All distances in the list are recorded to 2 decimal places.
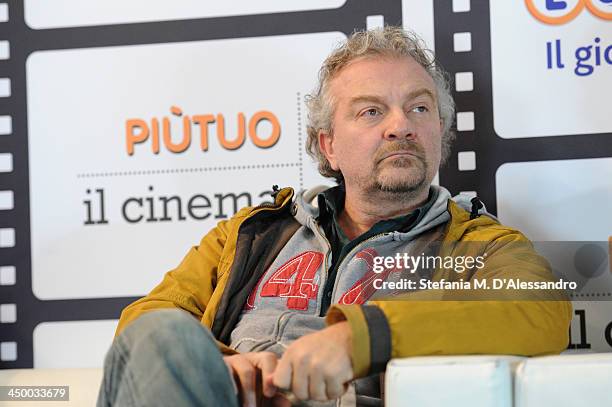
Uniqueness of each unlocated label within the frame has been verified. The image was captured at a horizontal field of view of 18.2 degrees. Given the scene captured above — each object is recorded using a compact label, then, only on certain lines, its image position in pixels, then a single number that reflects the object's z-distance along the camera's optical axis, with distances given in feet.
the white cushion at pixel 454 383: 6.85
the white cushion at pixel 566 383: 6.83
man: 7.15
